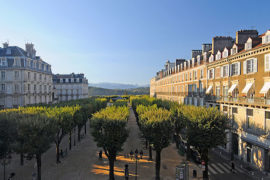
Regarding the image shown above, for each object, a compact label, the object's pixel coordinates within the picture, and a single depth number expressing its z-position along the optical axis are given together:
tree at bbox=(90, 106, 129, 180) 17.77
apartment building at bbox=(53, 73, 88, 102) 81.12
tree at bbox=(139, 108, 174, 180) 18.56
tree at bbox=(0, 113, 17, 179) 19.08
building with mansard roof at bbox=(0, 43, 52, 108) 43.62
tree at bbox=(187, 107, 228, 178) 18.58
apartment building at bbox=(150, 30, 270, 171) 19.59
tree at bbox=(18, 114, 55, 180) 16.38
